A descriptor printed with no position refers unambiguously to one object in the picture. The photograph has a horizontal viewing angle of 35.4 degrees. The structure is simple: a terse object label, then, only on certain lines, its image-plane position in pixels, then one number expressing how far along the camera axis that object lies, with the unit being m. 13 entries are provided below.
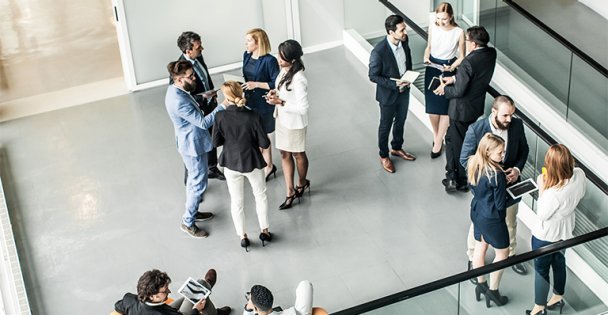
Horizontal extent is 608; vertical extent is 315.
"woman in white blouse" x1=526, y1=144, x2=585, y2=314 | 7.07
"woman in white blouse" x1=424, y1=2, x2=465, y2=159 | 9.26
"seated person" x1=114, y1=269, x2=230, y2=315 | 6.54
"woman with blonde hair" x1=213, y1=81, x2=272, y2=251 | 8.02
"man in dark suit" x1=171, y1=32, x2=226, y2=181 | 8.98
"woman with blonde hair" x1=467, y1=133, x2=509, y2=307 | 7.08
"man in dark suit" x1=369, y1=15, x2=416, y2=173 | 9.09
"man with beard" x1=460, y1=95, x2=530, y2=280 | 7.79
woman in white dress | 8.45
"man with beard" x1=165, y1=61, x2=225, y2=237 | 8.37
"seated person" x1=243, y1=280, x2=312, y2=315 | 6.40
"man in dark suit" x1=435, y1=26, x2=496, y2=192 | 8.54
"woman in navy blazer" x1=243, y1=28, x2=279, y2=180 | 8.88
